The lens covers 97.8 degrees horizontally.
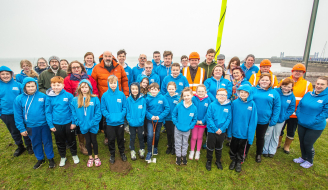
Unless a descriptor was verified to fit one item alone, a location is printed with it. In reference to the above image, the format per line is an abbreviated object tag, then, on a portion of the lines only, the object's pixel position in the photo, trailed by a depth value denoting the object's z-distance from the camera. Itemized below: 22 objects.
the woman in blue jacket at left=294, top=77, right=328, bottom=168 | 3.08
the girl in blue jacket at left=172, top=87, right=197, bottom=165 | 3.24
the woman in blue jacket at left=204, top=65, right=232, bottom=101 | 3.68
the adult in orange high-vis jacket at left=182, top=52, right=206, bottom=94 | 4.22
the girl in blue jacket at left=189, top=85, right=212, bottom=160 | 3.37
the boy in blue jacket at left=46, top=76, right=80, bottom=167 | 3.10
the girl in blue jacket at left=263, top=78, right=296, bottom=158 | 3.38
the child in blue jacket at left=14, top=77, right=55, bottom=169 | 3.03
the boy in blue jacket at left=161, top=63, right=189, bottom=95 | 3.93
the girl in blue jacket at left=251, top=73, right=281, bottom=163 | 3.20
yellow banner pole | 4.85
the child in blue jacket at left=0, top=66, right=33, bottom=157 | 3.52
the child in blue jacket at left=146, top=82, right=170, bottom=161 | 3.47
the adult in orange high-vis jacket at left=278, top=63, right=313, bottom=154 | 3.58
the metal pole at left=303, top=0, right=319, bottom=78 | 4.57
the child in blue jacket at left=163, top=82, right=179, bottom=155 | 3.49
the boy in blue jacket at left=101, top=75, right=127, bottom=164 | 3.30
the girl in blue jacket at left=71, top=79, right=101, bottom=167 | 3.14
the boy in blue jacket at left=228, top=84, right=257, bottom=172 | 3.03
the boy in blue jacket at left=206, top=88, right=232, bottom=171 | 3.12
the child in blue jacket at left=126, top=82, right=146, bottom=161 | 3.35
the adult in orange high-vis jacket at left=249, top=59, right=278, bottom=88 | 3.92
